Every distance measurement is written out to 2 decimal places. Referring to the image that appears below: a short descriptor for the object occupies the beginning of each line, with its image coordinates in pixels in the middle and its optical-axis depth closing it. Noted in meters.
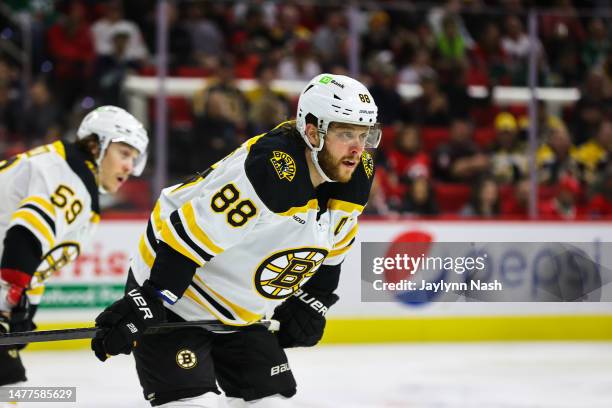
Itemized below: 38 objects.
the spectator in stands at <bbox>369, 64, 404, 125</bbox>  14.26
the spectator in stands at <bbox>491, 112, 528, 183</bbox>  13.64
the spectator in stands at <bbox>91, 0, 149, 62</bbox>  13.27
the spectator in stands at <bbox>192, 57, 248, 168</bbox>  12.60
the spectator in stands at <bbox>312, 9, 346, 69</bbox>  13.90
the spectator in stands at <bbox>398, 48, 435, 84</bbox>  14.78
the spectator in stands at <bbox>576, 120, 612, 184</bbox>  13.96
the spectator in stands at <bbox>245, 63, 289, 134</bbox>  13.06
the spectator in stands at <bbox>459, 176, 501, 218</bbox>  13.30
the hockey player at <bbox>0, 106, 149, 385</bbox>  6.34
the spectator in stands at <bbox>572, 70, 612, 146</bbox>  14.28
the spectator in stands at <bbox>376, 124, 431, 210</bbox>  13.41
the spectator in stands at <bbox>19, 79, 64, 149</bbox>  12.61
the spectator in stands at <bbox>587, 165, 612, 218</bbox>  13.71
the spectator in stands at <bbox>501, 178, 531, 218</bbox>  13.41
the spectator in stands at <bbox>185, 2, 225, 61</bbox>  13.51
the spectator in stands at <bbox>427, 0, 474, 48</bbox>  14.65
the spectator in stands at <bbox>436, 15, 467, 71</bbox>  14.74
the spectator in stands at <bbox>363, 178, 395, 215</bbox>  13.02
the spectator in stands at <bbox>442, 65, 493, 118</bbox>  14.45
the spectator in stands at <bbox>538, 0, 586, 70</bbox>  13.88
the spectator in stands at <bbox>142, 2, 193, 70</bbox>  13.18
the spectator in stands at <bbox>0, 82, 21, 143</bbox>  12.44
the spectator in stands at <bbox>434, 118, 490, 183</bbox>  13.98
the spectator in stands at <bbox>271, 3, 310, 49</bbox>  14.69
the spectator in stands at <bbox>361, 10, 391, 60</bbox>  14.20
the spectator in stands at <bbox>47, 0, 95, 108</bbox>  12.98
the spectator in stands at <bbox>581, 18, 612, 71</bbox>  14.26
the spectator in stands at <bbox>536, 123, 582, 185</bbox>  13.65
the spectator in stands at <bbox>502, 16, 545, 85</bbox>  13.86
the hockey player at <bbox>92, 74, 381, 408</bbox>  4.95
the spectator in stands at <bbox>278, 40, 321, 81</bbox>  14.09
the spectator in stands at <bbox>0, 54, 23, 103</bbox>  12.75
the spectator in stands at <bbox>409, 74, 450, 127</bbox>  14.46
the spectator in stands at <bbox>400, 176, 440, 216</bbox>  13.18
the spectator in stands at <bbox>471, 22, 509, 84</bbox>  14.02
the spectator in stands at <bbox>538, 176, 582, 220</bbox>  13.46
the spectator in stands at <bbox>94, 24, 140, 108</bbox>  12.84
